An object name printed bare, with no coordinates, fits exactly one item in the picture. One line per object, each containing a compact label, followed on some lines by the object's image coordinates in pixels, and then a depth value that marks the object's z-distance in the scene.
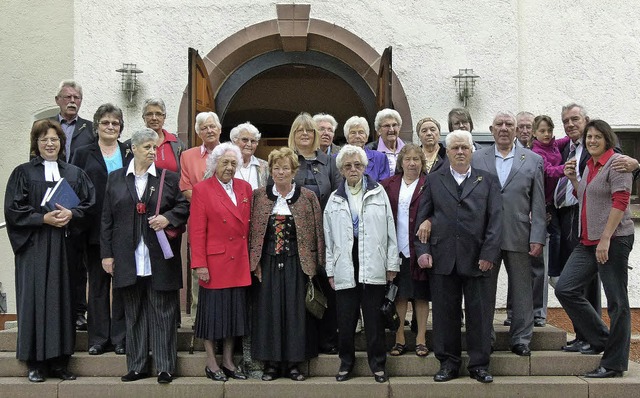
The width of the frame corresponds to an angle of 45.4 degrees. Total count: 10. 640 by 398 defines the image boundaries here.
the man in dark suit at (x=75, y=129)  6.63
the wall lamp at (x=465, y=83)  8.84
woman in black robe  5.88
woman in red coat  5.74
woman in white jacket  5.73
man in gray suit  6.02
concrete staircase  5.81
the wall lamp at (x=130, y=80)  8.84
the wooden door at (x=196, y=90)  7.73
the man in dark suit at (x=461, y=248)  5.70
